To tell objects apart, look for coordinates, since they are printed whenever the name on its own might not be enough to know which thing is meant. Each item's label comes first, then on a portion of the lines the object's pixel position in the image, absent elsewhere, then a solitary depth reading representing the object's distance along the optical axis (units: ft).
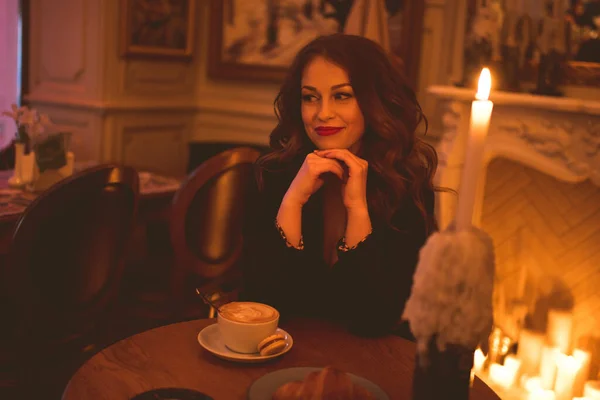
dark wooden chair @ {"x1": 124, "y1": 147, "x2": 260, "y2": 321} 6.88
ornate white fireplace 8.25
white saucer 3.43
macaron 3.46
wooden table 3.18
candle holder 2.48
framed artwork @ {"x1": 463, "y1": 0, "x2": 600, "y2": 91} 8.96
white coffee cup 3.44
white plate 3.03
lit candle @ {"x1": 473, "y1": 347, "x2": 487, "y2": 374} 9.20
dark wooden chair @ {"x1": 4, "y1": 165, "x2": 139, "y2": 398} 5.44
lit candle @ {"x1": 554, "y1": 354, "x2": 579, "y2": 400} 8.31
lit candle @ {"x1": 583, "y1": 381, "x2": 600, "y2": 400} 8.09
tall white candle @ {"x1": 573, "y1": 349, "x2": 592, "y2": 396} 8.38
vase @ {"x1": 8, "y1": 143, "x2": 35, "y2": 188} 7.79
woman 4.40
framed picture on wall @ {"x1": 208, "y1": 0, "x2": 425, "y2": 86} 11.98
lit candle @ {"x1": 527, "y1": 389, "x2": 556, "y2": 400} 8.48
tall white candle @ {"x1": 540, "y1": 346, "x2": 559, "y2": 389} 8.64
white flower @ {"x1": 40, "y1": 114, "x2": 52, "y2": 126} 7.92
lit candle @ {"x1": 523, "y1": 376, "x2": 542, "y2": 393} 8.72
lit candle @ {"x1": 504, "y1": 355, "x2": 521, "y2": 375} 8.91
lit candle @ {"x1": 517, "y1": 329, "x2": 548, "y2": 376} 9.00
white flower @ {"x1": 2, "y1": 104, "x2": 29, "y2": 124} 7.92
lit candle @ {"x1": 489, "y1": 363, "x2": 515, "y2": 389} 8.89
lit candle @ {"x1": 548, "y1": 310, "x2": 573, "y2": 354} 8.69
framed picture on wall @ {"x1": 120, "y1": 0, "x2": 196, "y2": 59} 11.62
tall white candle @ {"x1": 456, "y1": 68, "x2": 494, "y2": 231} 2.25
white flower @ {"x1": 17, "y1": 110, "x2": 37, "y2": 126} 7.86
